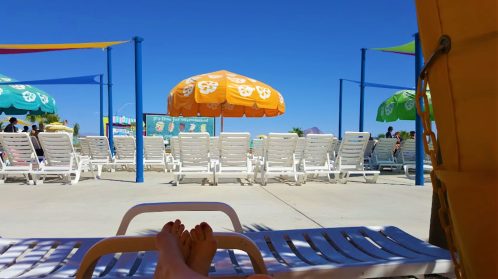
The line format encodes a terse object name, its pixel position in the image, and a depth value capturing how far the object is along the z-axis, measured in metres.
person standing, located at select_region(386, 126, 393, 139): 10.79
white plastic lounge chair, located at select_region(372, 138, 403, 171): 7.75
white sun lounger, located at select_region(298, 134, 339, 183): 5.80
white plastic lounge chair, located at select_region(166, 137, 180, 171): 7.48
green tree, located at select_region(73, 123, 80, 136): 53.24
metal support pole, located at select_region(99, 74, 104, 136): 9.85
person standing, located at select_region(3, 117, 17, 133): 7.96
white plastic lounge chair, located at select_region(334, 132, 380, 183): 5.82
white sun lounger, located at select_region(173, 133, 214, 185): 5.36
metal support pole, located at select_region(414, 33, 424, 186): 5.02
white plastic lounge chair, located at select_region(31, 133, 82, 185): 5.37
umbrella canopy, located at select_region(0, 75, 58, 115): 7.62
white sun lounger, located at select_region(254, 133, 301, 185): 5.54
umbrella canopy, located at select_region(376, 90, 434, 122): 10.27
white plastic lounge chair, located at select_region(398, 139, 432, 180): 7.57
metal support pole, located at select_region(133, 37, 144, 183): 5.67
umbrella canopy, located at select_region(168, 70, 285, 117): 6.03
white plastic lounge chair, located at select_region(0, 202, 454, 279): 1.20
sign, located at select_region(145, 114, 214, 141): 17.05
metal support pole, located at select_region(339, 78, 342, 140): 11.25
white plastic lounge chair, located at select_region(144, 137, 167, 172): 7.55
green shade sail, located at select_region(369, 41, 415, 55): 9.59
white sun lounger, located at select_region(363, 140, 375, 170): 8.05
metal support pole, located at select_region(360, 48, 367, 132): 9.27
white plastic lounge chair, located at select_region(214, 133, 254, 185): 5.43
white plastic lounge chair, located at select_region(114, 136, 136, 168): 7.31
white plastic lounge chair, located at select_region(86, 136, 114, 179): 7.22
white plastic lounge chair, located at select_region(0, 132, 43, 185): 5.35
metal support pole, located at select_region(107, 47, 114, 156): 8.46
